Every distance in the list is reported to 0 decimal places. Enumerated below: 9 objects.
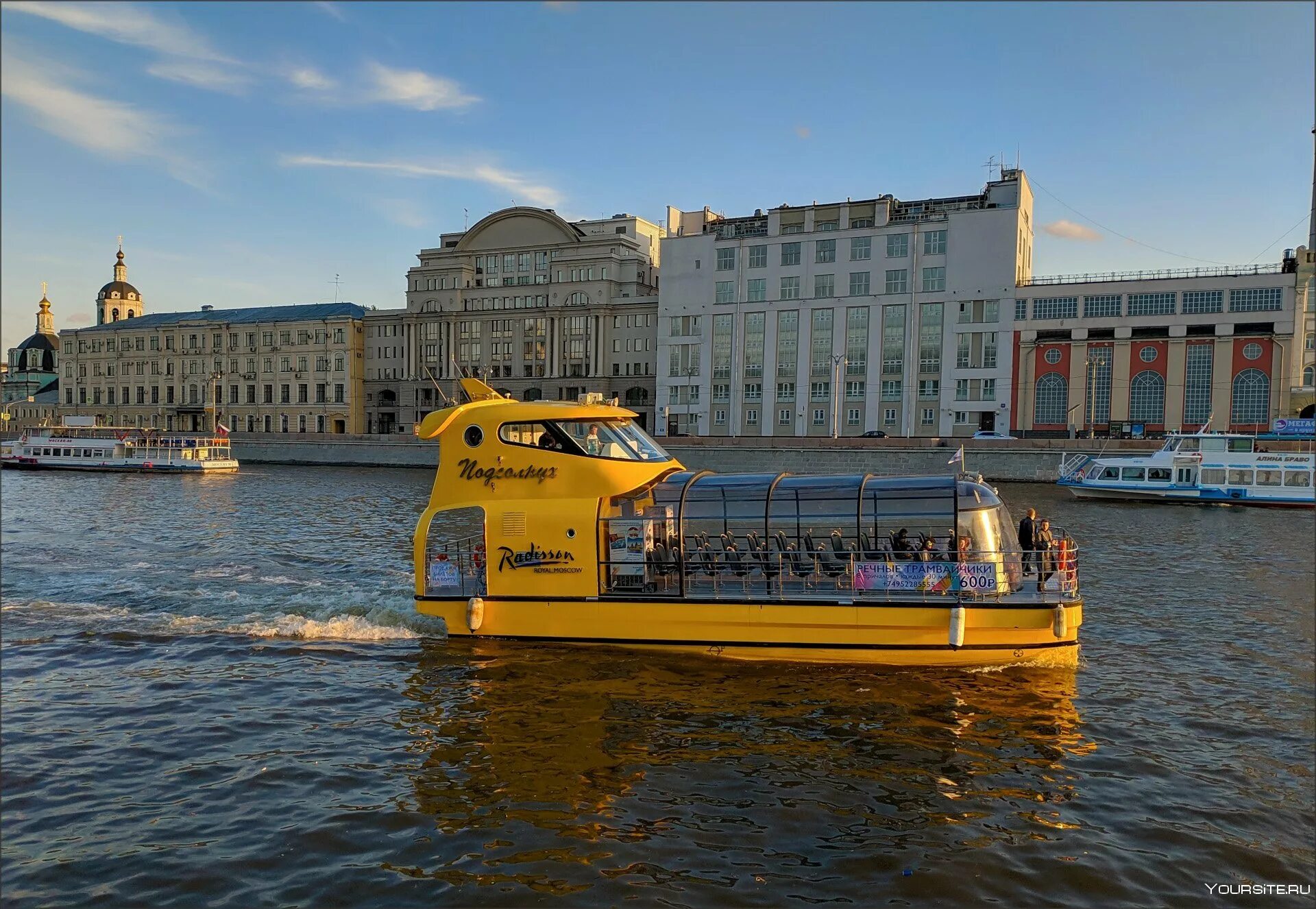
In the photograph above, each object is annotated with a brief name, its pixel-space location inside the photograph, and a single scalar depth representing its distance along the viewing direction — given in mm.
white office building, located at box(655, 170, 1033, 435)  89312
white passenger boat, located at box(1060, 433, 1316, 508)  57188
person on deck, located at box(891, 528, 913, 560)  18234
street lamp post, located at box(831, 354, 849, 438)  89062
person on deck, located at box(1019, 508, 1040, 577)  18422
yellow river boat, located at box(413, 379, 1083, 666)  17234
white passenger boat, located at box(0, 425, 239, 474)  85312
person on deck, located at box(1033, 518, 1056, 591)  17406
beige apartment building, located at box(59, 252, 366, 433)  122000
